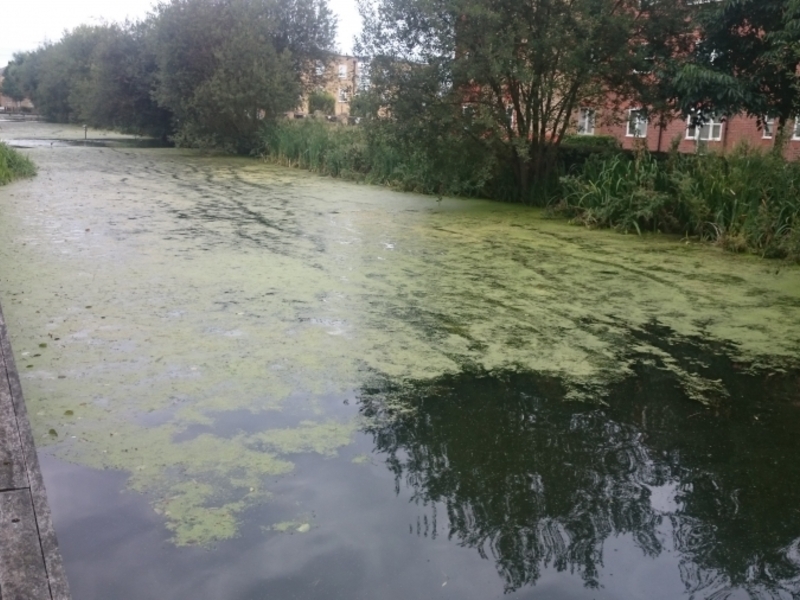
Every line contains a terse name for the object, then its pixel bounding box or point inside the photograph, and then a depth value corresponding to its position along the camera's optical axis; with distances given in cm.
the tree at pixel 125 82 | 2523
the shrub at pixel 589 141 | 1057
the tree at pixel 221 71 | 1962
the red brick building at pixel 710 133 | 1841
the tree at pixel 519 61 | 923
